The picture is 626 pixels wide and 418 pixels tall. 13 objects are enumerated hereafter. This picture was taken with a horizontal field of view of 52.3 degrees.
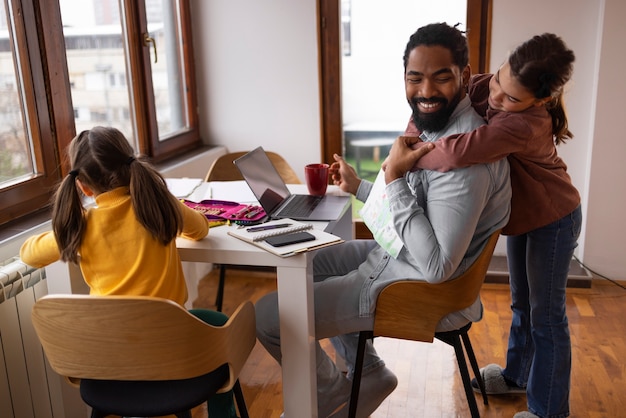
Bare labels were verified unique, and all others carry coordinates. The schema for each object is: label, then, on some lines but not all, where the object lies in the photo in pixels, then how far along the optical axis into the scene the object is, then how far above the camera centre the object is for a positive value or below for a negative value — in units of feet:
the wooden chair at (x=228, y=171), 9.28 -1.93
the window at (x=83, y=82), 7.63 -0.59
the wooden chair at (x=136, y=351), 4.47 -2.28
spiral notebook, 5.59 -1.82
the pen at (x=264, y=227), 6.12 -1.81
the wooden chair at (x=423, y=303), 5.86 -2.49
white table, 5.62 -2.33
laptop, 6.74 -1.83
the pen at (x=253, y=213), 6.61 -1.81
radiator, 6.11 -3.04
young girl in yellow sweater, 5.23 -1.43
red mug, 7.40 -1.64
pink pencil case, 6.50 -1.79
